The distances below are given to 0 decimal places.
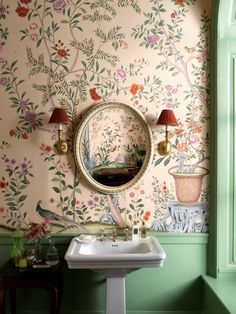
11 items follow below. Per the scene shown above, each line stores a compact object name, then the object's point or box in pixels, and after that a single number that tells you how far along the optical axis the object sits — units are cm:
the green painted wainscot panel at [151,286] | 271
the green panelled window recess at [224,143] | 264
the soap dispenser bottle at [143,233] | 263
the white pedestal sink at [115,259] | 220
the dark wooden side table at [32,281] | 229
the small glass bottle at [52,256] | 248
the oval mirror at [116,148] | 269
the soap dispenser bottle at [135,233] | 260
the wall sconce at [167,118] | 257
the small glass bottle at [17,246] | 249
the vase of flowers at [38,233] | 253
